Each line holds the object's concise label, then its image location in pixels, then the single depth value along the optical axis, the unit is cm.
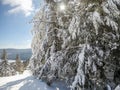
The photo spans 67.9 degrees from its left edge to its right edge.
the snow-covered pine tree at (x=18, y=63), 2090
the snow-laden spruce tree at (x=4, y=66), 1708
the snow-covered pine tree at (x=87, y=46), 324
